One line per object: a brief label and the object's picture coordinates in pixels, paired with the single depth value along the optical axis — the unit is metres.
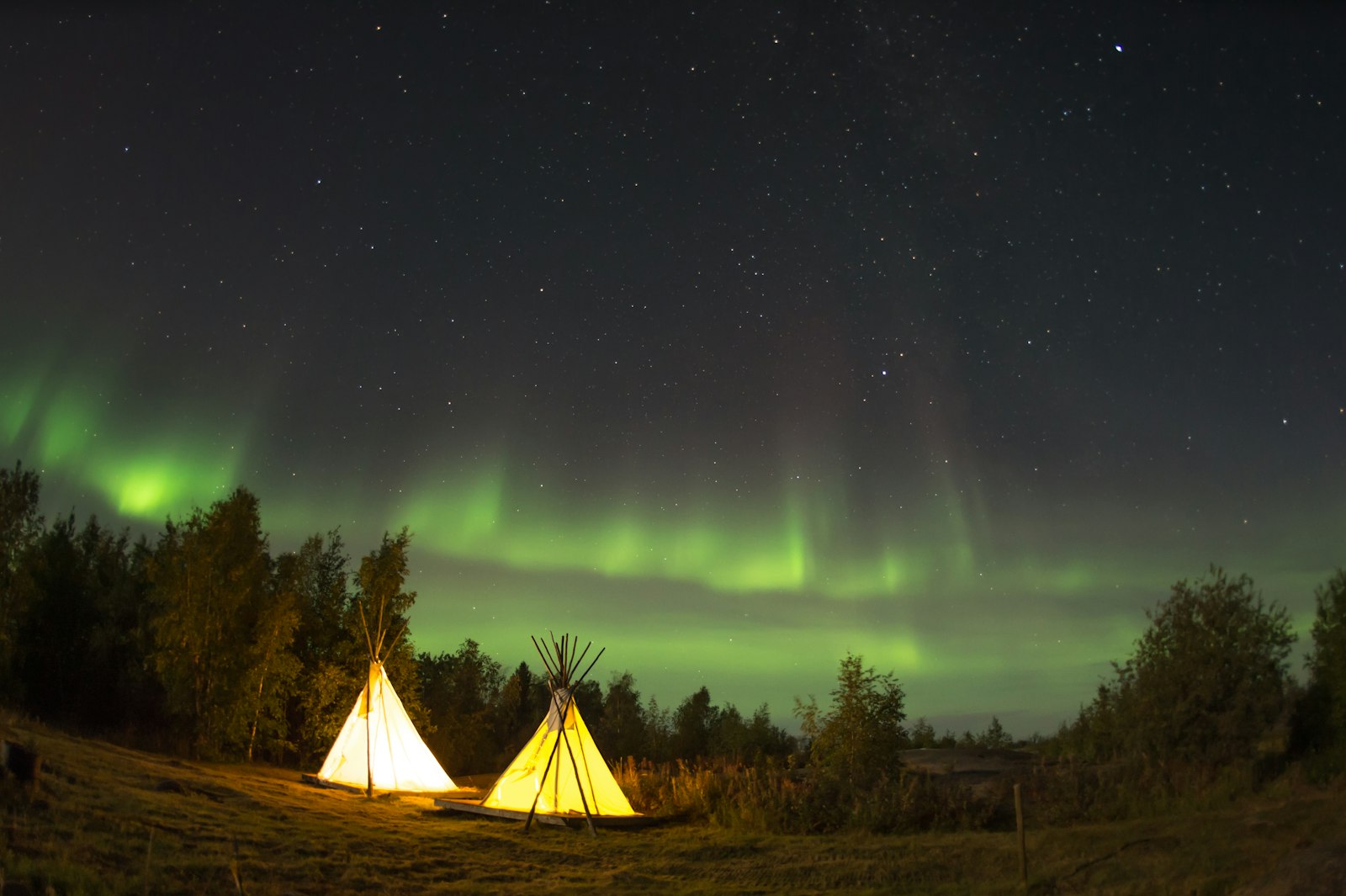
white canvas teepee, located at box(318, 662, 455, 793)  20.78
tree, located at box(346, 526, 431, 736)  26.66
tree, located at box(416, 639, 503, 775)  31.45
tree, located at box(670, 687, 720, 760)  33.56
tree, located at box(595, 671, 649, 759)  33.94
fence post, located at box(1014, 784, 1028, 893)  9.55
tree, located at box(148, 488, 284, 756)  23.20
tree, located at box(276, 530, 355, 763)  25.98
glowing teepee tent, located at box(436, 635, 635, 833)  16.42
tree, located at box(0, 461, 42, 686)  23.78
